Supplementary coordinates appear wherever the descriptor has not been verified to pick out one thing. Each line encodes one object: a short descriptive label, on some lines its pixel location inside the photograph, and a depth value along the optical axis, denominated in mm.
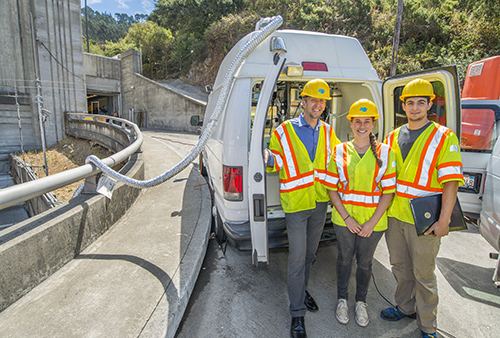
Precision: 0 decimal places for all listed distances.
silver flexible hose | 2797
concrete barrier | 2262
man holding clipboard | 2102
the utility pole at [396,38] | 13250
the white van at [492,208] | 3041
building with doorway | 16281
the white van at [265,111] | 2457
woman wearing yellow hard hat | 2295
